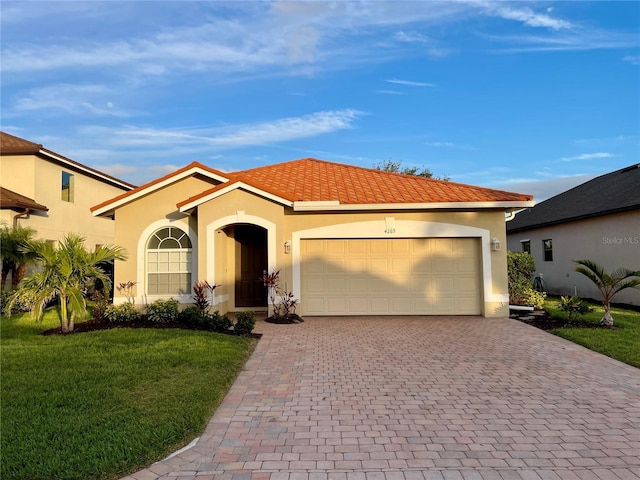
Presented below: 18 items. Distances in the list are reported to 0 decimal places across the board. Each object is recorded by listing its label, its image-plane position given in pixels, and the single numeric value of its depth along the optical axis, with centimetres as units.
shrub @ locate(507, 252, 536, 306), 1258
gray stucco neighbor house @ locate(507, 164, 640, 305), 1417
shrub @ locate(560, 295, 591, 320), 1060
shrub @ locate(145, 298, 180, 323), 1046
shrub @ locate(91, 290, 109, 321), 1102
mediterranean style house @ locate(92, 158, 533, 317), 1148
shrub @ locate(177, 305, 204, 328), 955
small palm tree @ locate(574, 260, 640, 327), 981
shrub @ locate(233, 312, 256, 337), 891
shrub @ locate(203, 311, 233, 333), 933
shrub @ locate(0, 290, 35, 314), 1170
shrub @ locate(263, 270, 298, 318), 1093
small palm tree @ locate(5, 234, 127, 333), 892
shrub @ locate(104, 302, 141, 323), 1060
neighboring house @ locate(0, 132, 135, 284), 1449
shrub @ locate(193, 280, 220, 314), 1041
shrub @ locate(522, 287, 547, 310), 1227
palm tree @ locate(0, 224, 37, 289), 1255
